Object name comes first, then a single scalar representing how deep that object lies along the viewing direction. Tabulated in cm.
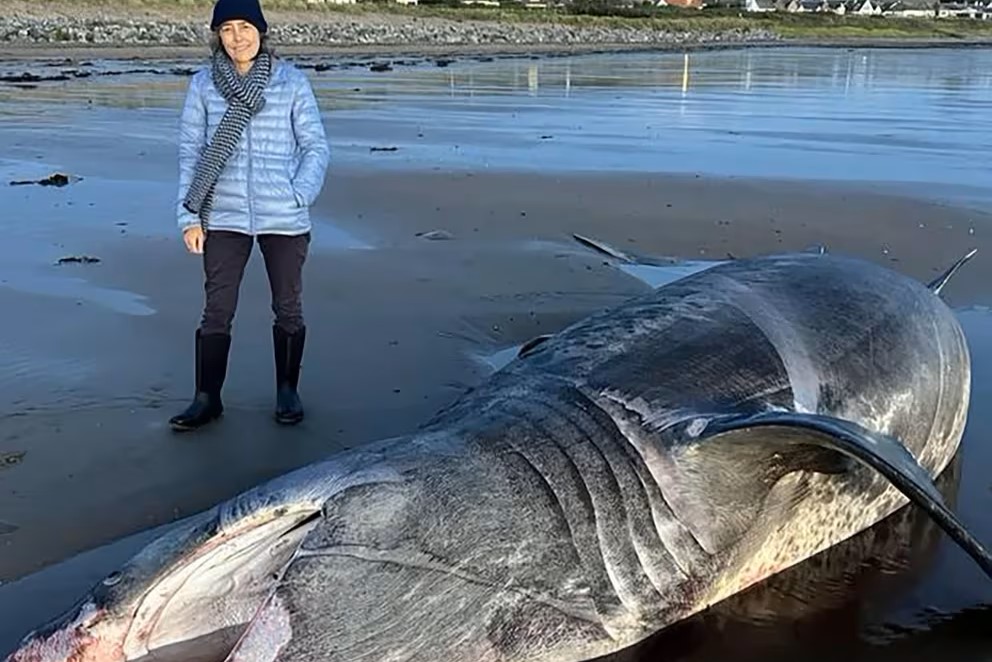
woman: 527
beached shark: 291
